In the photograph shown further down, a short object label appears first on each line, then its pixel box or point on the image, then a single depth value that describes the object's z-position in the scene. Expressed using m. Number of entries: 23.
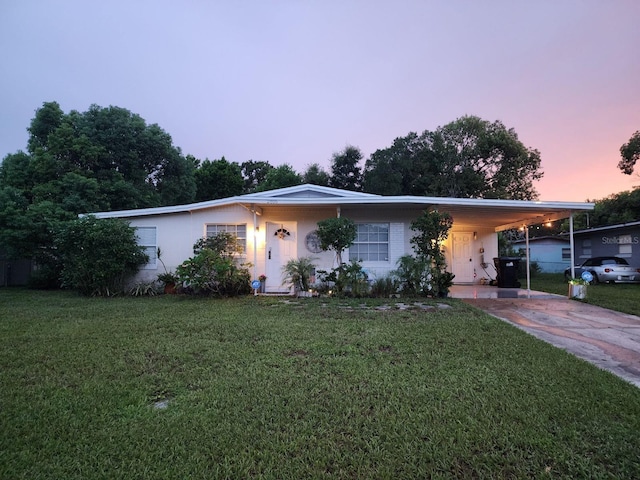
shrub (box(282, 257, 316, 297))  9.25
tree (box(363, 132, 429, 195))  23.11
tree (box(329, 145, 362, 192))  25.77
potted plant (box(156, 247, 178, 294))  9.96
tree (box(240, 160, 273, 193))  33.97
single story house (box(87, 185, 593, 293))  9.98
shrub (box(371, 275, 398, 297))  9.02
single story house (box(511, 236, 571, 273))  22.38
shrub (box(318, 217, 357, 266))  8.44
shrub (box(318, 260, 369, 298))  8.87
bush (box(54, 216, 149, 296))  9.20
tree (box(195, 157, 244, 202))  26.03
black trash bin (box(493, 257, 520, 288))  11.89
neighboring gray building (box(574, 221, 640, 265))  15.12
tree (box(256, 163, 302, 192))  24.34
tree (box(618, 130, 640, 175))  17.36
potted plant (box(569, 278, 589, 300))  8.65
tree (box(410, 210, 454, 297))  8.58
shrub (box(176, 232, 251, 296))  8.46
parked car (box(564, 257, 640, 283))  13.28
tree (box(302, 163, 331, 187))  24.83
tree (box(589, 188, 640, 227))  19.38
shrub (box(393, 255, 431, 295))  8.84
